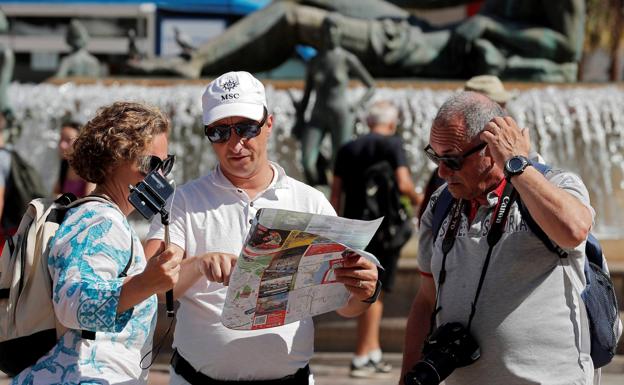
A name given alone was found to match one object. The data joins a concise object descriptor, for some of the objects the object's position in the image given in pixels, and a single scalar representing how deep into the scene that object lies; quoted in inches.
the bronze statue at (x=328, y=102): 638.2
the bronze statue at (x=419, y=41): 791.0
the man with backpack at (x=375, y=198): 487.2
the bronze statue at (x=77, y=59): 858.2
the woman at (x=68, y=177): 431.0
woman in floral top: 190.1
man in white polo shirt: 226.0
